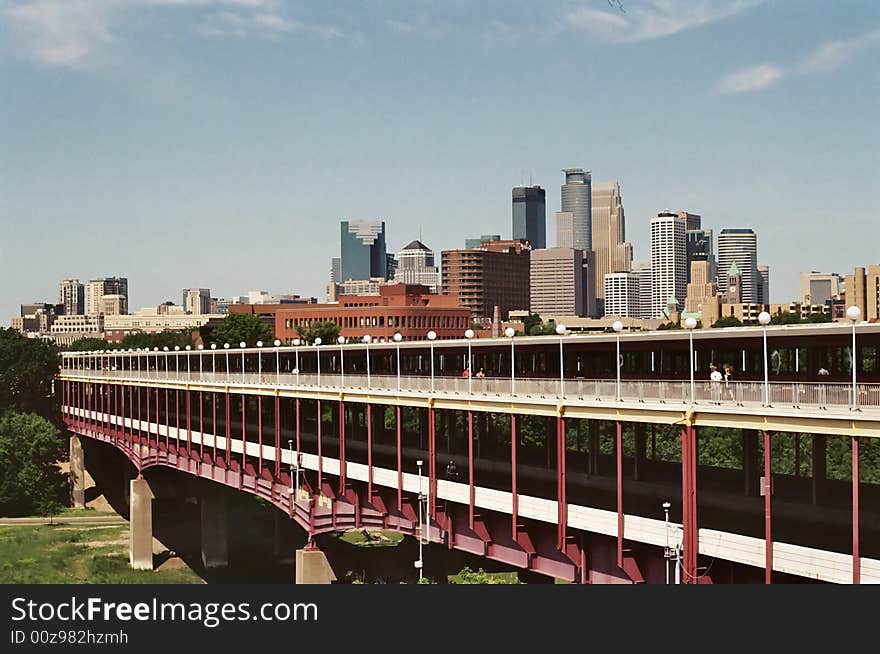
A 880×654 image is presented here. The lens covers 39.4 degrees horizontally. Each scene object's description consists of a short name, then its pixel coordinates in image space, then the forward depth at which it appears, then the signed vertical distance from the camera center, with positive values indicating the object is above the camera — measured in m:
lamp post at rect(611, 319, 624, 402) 43.97 -1.02
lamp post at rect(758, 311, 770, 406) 35.97 -0.85
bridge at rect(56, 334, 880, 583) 37.19 -7.88
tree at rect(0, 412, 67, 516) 118.25 -15.75
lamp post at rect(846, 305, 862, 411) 33.38 -0.60
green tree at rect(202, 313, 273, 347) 195.50 -4.87
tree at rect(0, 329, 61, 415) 139.50 -7.65
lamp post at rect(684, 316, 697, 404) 39.47 -0.92
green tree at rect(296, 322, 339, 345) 193.19 -5.05
